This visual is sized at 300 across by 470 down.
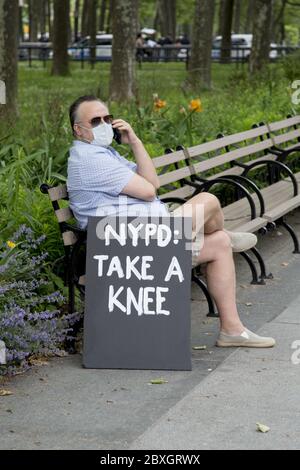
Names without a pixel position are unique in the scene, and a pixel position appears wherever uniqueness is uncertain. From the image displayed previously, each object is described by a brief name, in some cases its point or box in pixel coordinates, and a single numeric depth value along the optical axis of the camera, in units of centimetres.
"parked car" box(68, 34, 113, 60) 7194
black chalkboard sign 814
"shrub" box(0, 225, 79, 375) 786
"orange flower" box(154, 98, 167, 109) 1541
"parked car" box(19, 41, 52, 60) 6196
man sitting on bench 851
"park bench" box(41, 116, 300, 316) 871
